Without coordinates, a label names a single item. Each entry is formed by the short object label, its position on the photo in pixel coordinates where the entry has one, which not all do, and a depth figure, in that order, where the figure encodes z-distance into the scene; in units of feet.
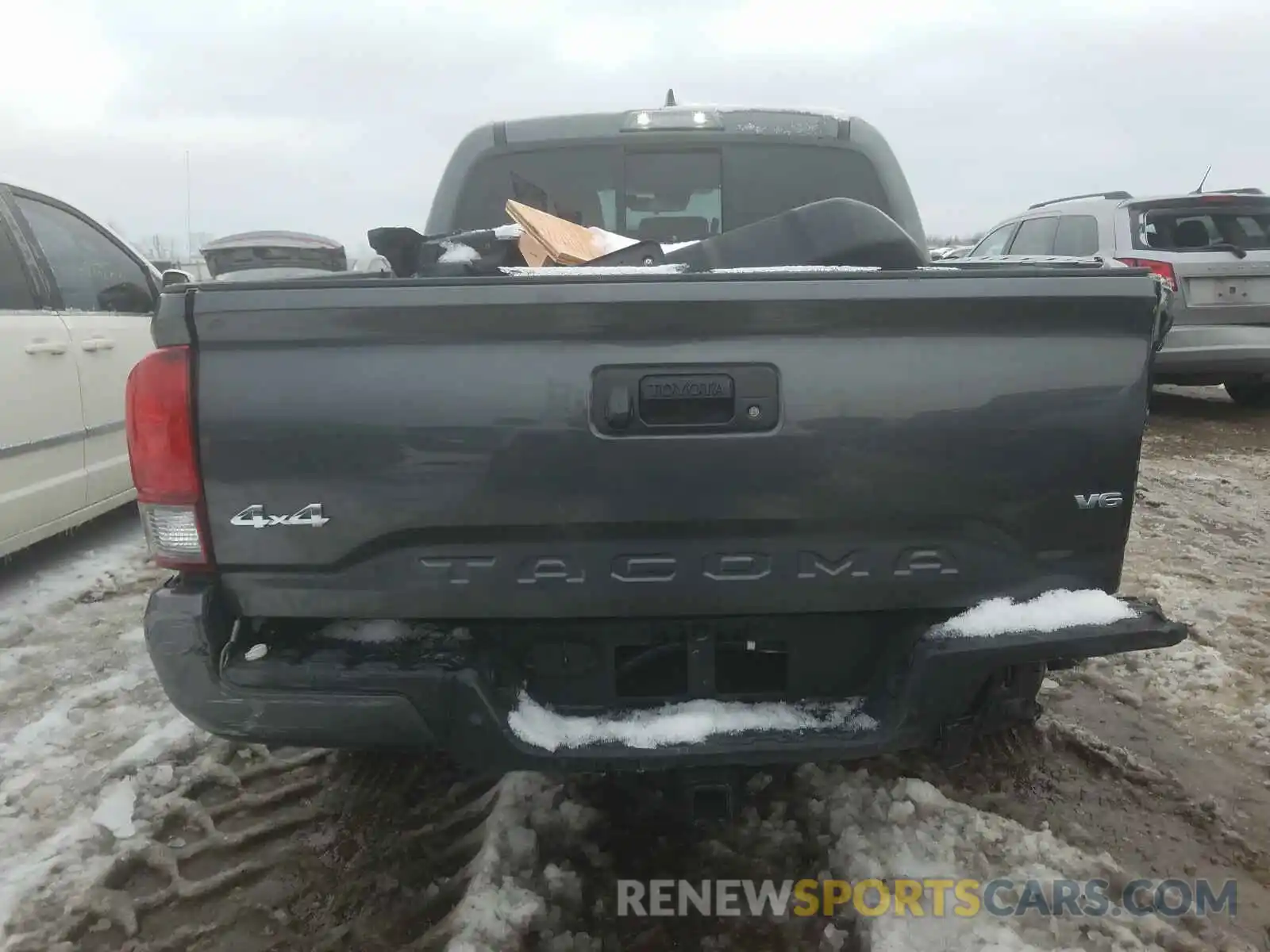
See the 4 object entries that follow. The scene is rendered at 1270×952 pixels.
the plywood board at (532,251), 8.63
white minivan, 12.58
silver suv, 22.93
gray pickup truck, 5.63
